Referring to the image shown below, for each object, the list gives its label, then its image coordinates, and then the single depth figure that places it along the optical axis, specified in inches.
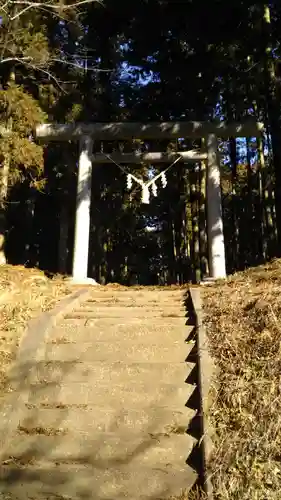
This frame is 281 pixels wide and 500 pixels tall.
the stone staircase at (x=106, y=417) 128.9
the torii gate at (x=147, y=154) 357.1
